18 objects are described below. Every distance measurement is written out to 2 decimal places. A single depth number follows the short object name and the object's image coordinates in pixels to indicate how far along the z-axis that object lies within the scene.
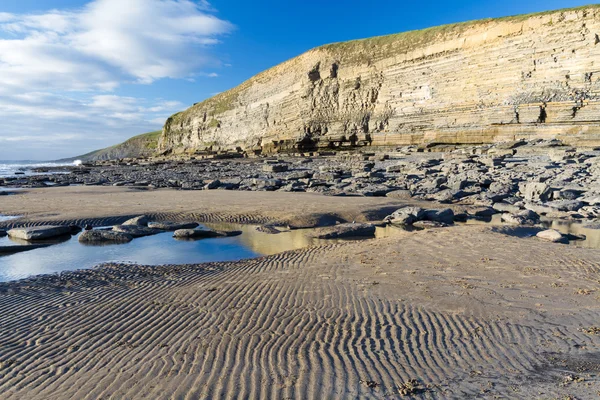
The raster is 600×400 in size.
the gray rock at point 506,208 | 11.54
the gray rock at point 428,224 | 9.80
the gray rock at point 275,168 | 25.19
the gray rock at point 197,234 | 9.19
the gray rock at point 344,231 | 8.97
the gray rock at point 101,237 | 8.70
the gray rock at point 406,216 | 10.21
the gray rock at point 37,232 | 8.94
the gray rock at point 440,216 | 10.39
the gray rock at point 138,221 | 10.02
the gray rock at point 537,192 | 12.61
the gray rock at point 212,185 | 18.19
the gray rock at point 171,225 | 9.88
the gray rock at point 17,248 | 7.85
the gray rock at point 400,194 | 13.81
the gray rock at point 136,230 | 9.24
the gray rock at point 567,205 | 11.22
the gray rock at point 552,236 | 7.83
